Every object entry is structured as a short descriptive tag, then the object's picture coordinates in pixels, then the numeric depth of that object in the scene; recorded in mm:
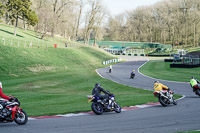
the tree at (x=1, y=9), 74744
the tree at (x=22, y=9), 73875
